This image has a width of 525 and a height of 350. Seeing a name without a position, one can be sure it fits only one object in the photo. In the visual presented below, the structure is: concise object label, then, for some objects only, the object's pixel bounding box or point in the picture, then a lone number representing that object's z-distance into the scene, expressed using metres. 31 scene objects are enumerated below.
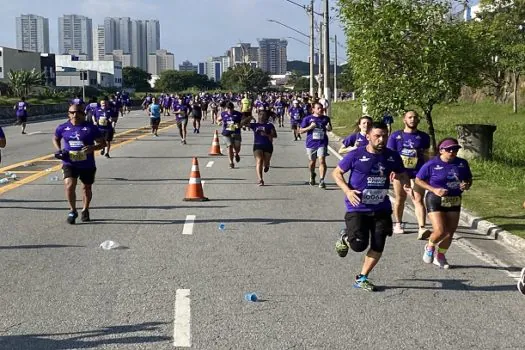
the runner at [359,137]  11.58
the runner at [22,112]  33.06
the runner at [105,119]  21.06
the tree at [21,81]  65.56
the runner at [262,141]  15.44
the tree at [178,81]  163.38
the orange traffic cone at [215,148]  23.11
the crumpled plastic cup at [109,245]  8.98
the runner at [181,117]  27.30
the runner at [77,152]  10.77
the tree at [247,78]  133.62
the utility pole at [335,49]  70.78
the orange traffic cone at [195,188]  13.23
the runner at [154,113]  29.83
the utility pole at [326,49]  36.09
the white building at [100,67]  157.25
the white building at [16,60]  118.62
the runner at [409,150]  10.29
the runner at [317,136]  15.04
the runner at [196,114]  34.30
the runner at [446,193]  8.09
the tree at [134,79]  174.38
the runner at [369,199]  7.04
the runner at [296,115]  30.61
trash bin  18.72
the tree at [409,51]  16.64
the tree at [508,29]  33.16
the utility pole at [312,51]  53.78
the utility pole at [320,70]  46.76
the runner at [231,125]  18.50
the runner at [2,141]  12.16
